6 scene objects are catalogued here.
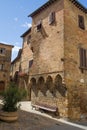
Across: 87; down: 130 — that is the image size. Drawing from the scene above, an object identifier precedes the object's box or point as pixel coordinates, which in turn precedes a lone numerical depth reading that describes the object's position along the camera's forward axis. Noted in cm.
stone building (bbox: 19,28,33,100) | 1343
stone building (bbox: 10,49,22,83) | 1590
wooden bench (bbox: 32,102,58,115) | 766
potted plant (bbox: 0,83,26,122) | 562
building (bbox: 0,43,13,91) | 1554
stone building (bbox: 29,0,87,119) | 754
